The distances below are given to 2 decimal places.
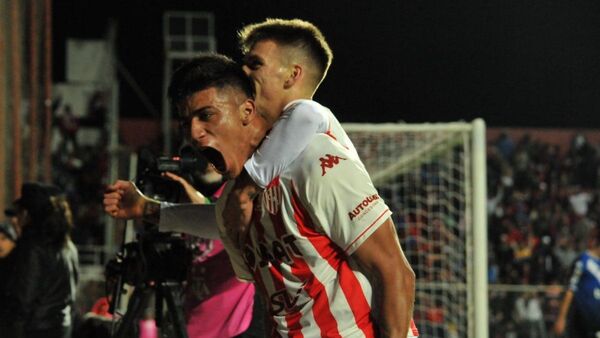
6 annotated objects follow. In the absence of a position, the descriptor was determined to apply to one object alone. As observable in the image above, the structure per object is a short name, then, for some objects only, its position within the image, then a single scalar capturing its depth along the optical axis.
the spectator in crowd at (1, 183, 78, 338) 10.96
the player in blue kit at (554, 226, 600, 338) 19.55
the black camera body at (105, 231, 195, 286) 7.91
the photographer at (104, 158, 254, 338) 8.27
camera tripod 7.66
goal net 12.95
